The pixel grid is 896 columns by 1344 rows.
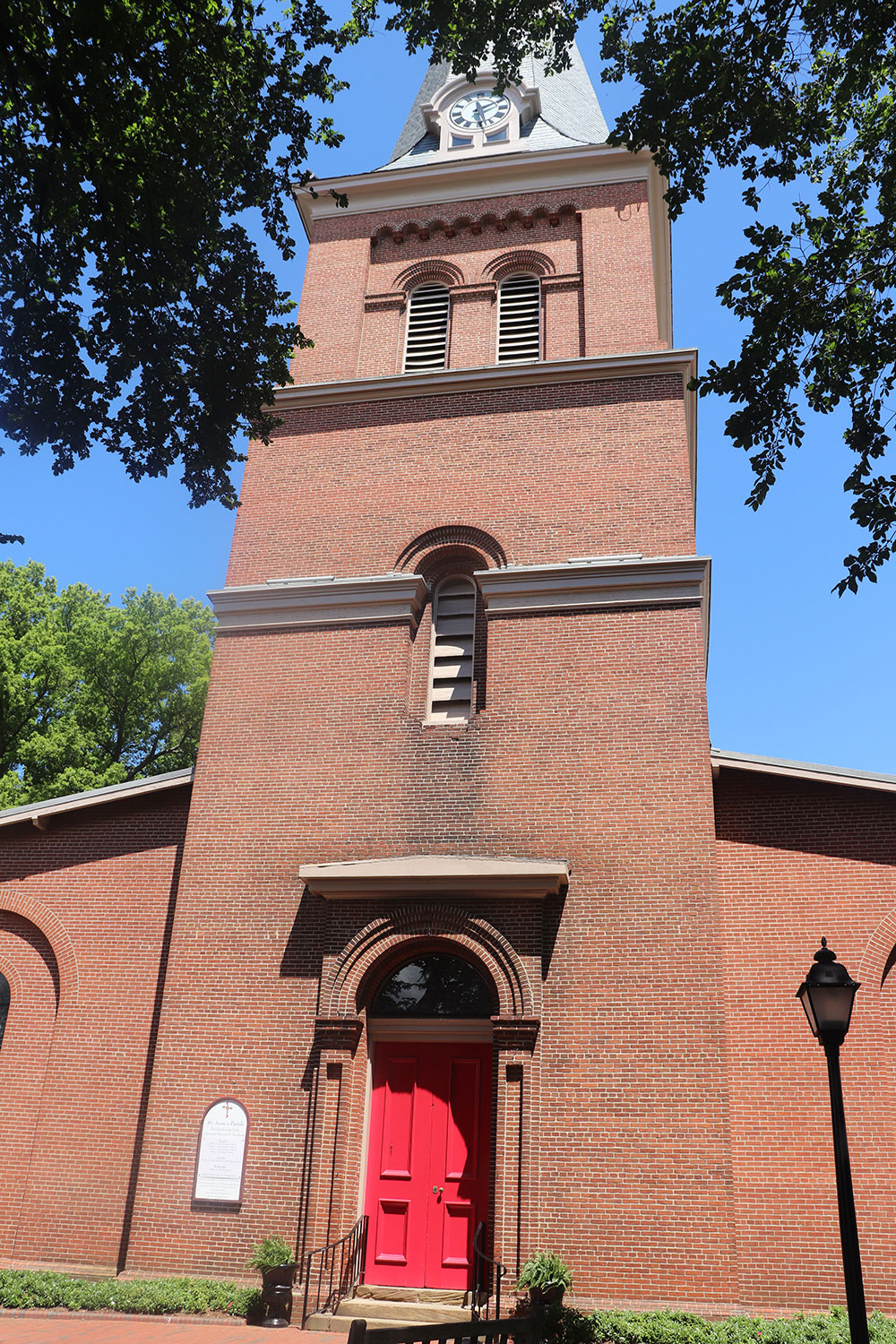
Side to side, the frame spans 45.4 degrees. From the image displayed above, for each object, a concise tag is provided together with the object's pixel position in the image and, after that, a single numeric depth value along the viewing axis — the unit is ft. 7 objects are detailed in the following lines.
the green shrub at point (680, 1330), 32.78
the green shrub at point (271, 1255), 37.35
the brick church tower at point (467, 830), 38.47
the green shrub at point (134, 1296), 37.11
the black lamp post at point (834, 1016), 25.53
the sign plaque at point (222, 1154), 40.16
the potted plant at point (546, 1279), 33.91
